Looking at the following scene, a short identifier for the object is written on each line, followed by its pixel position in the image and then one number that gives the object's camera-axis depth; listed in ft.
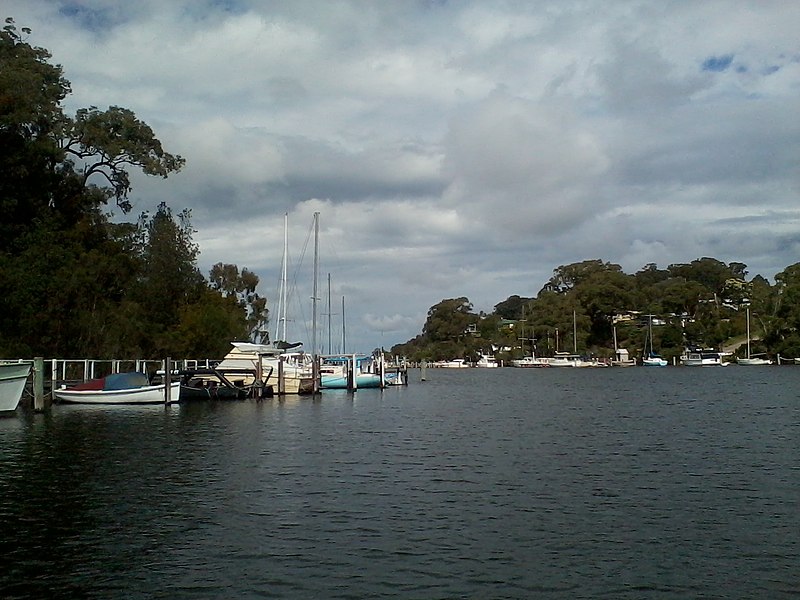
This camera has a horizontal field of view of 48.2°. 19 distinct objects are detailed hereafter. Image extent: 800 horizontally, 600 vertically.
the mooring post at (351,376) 223.92
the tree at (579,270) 623.36
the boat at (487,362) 618.56
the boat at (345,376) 224.94
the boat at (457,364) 640.58
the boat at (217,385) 181.16
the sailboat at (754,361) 476.95
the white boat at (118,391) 153.28
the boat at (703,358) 499.10
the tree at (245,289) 334.03
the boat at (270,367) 192.24
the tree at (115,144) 187.52
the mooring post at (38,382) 135.64
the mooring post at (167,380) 159.63
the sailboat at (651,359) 521.65
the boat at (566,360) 548.31
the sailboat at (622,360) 553.64
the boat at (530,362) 579.23
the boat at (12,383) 124.47
